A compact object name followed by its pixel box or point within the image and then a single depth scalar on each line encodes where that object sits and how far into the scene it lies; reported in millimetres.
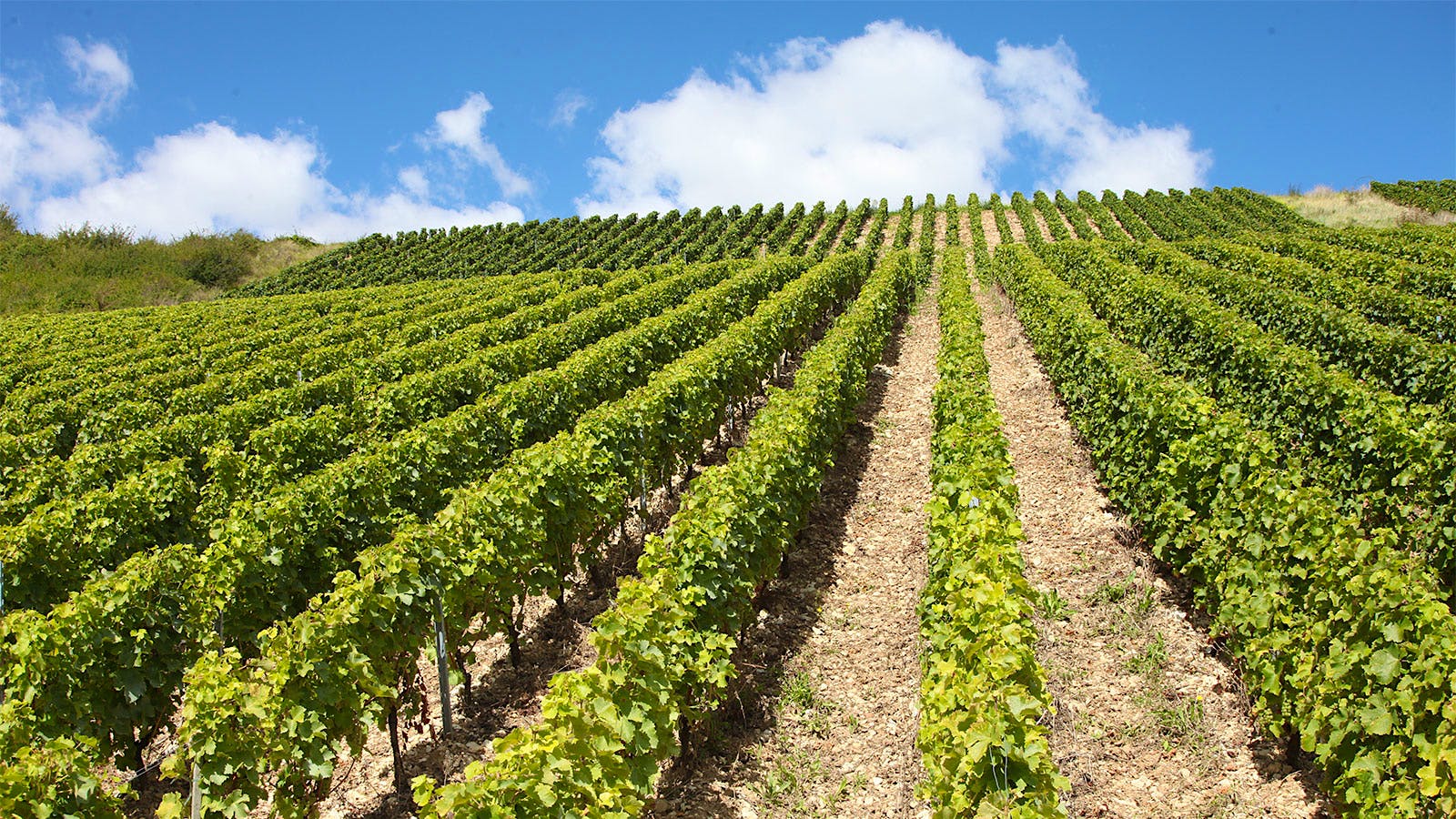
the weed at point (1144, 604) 8766
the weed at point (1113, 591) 9078
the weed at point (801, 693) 7707
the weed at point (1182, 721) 6902
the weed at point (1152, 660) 7785
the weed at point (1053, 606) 8727
